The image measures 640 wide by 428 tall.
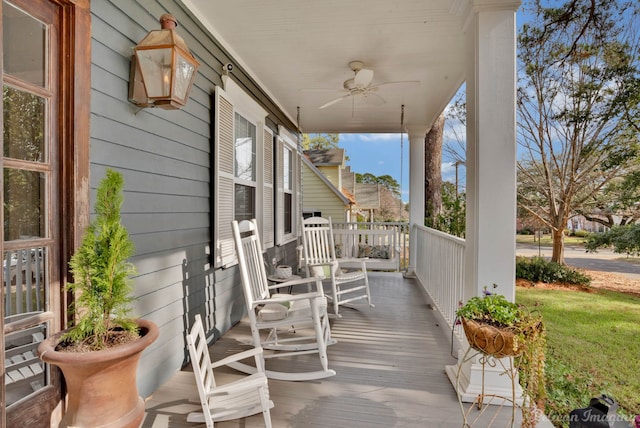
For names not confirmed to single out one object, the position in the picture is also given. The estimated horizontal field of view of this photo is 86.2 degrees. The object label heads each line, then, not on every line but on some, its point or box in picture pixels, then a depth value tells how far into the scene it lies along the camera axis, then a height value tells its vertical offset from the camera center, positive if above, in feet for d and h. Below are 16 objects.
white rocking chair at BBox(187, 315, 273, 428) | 5.32 -3.01
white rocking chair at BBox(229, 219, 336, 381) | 8.05 -2.55
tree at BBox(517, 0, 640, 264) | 19.58 +7.16
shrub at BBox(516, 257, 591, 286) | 25.13 -4.45
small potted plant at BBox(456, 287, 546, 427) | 4.88 -1.76
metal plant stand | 6.37 -3.85
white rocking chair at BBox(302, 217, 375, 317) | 13.75 -1.84
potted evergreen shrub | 4.47 -1.77
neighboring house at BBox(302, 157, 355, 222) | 40.08 +1.92
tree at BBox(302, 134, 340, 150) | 71.00 +15.16
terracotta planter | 4.35 -2.26
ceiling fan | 11.76 +4.94
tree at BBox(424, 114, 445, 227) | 25.67 +3.46
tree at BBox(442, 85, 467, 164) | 31.04 +7.76
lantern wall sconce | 6.30 +2.73
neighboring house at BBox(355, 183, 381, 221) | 60.23 +2.96
